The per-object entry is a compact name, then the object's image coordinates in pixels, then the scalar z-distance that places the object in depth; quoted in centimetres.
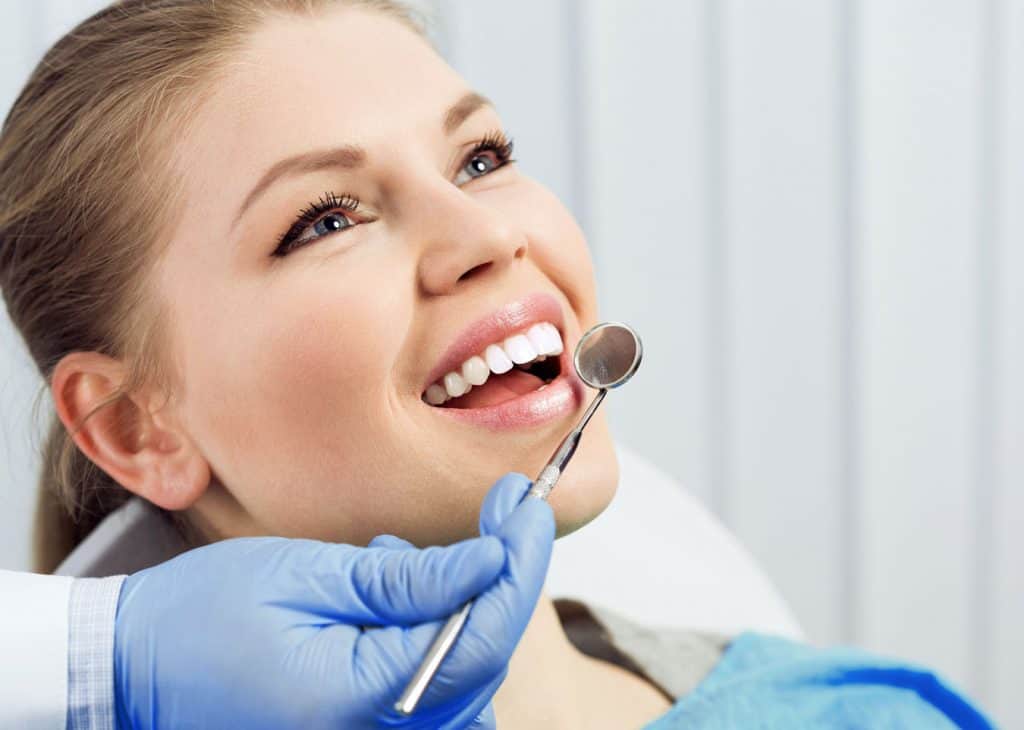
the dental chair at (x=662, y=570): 161
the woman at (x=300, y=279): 104
